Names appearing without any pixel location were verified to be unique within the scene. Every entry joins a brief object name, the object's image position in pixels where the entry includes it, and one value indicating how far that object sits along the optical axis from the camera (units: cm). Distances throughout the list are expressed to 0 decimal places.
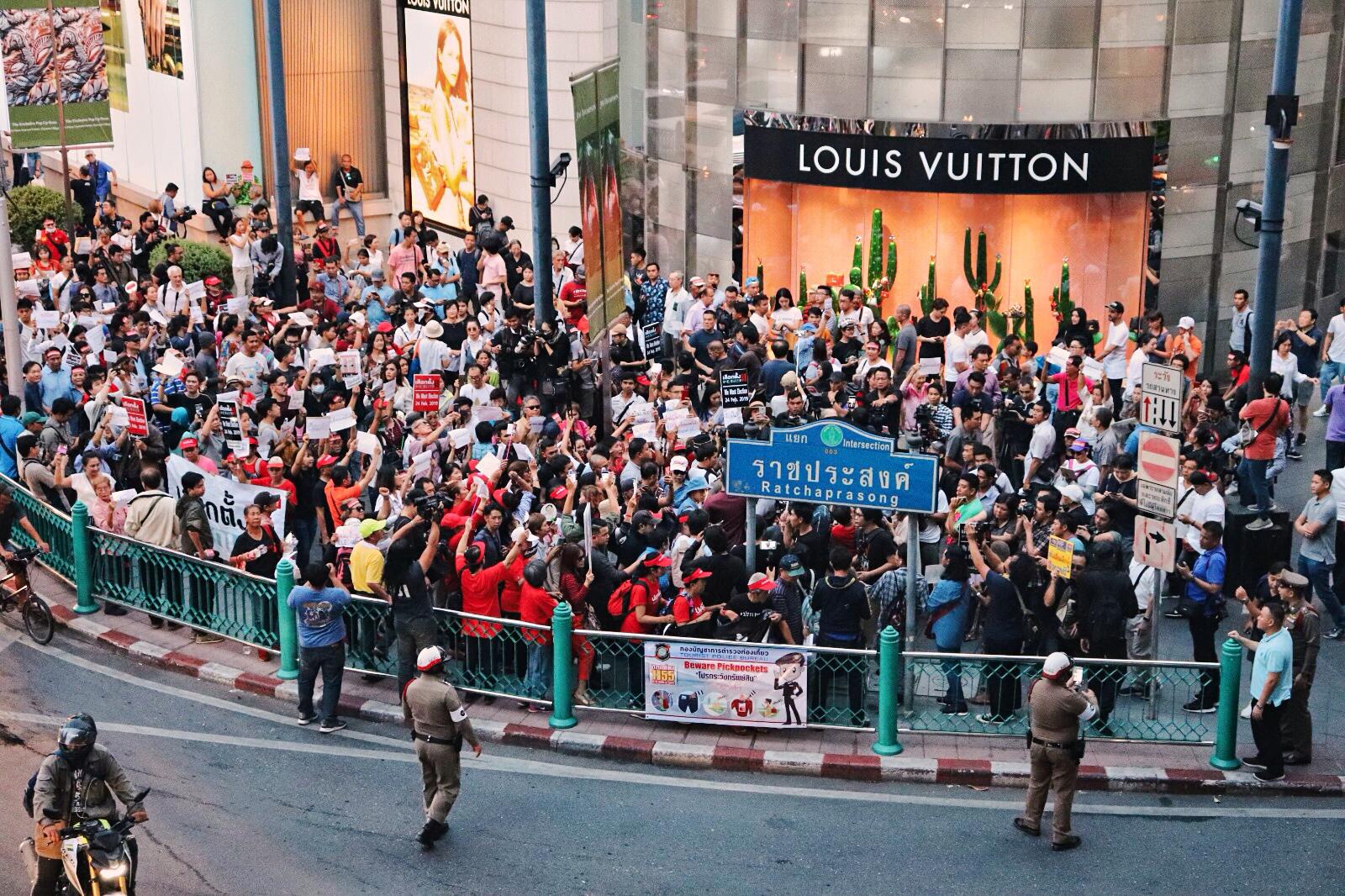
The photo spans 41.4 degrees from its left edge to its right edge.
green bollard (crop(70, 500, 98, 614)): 1658
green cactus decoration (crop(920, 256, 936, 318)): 2452
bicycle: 1628
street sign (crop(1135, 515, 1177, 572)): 1388
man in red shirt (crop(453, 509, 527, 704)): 1459
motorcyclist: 1127
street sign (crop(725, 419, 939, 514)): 1419
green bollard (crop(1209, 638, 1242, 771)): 1316
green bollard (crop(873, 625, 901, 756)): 1347
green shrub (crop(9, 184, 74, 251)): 3092
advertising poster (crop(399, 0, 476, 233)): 3033
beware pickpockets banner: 1388
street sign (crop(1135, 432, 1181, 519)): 1392
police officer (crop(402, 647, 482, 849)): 1241
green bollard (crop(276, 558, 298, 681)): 1486
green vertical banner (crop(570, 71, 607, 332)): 1853
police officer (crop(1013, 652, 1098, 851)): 1223
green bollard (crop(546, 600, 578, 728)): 1401
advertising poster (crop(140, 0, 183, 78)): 3169
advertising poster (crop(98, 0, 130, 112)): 3425
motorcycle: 1106
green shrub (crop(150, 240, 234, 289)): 2697
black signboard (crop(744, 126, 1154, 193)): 2380
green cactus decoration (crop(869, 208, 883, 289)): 2491
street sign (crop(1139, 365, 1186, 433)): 1491
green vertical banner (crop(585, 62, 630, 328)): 1920
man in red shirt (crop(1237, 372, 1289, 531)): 1762
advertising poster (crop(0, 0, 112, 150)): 2223
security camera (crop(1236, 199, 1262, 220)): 1862
